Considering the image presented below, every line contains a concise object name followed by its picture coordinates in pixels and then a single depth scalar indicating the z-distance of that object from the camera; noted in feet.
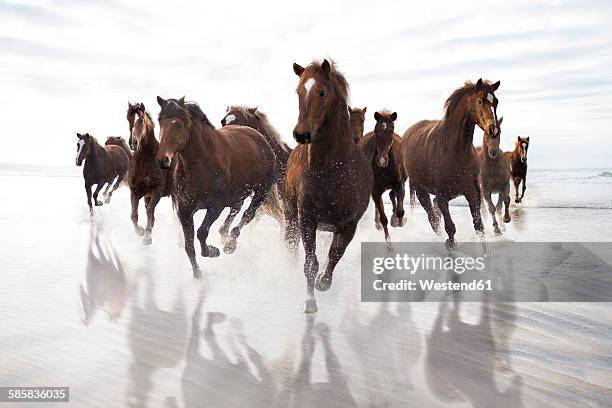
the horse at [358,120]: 26.21
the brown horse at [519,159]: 52.34
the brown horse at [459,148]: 25.18
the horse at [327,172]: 15.69
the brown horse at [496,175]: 38.50
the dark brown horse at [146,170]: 29.86
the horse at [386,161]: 26.13
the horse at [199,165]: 21.36
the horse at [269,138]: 30.35
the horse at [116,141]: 57.55
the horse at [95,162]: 47.32
